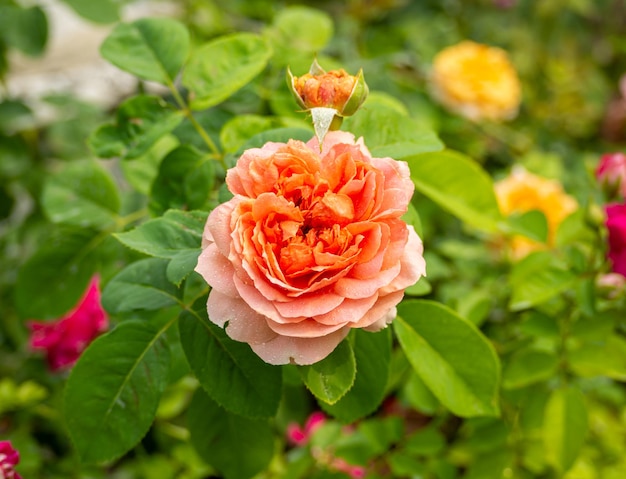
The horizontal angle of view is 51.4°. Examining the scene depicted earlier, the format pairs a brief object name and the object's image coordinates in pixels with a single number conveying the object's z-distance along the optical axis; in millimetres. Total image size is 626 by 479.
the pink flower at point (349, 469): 1051
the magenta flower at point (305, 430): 1127
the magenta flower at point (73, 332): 1087
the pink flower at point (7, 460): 560
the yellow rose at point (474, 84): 1533
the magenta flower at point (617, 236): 728
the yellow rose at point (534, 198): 1158
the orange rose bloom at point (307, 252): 457
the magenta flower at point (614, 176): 850
